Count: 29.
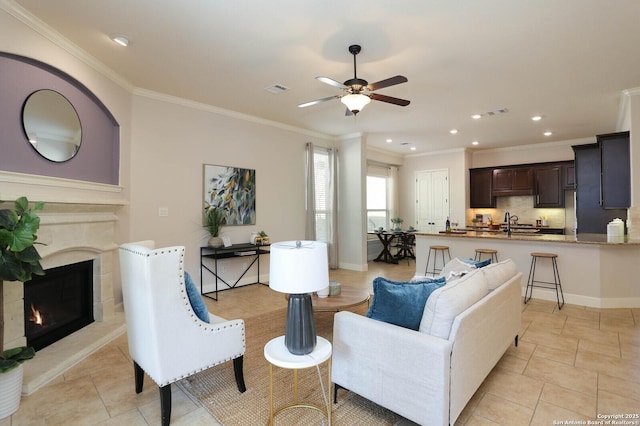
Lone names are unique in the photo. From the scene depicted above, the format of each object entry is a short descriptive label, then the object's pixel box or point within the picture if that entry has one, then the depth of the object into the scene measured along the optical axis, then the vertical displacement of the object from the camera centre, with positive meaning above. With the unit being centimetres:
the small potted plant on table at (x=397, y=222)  873 -22
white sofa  174 -83
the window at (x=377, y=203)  855 +29
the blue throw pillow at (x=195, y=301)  218 -57
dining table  781 -69
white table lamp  176 -36
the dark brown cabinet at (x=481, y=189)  820 +62
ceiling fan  308 +117
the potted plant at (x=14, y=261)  200 -28
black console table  479 -60
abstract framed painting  499 +37
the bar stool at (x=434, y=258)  575 -81
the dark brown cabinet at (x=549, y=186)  734 +59
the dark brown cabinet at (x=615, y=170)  448 +58
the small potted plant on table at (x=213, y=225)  480 -14
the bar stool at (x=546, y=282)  443 -97
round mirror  280 +84
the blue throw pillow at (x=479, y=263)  293 -46
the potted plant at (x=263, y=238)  541 -39
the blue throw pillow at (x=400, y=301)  200 -55
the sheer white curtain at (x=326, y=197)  676 +36
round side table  175 -79
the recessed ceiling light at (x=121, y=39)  296 +163
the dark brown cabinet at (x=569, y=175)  712 +82
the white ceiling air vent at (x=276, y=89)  413 +163
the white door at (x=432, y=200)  861 +37
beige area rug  204 -127
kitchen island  423 -73
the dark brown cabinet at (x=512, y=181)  768 +76
